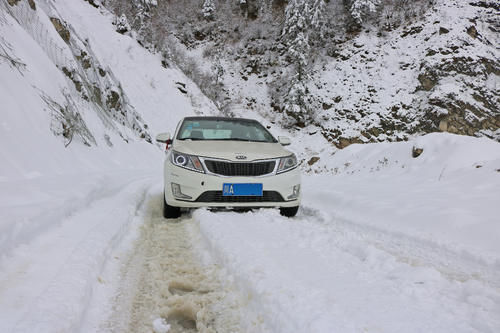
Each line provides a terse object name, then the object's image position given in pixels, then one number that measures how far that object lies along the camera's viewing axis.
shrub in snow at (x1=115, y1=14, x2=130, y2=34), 18.50
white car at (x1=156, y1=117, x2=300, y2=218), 3.42
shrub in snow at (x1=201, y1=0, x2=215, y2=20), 29.95
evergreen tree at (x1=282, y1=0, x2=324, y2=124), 21.97
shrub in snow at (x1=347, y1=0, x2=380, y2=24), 23.41
